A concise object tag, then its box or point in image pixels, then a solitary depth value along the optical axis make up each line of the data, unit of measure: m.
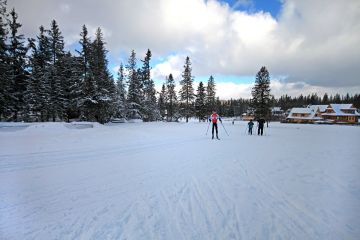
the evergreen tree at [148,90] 43.49
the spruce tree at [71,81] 28.03
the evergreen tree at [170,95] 53.94
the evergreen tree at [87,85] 27.34
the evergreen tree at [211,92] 59.24
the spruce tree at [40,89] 25.02
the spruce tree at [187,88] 50.75
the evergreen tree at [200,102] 53.38
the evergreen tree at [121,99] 38.90
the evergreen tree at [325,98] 130.21
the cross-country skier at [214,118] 15.56
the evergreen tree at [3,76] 19.52
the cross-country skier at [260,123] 19.58
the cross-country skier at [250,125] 20.33
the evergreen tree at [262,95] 41.91
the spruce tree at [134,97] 39.03
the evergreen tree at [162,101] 72.89
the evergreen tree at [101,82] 28.31
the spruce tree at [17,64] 25.14
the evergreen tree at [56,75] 26.11
